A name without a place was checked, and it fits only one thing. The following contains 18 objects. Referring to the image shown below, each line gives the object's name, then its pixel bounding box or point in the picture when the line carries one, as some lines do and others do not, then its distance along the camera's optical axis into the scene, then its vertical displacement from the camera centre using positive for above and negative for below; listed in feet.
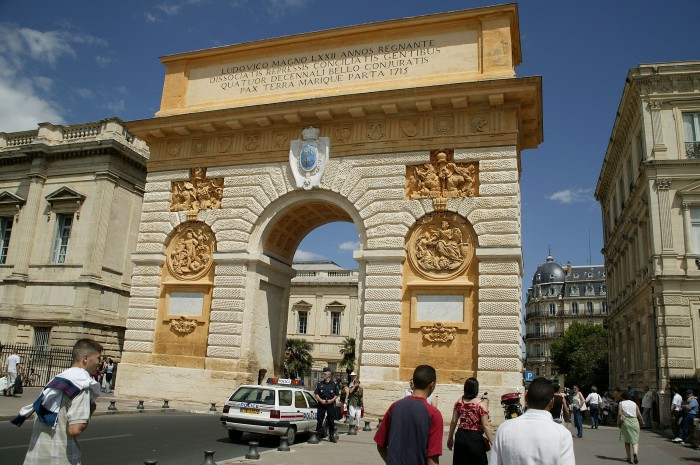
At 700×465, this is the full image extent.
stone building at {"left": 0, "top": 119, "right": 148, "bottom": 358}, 97.86 +19.86
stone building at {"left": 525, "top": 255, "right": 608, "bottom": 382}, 280.51 +32.59
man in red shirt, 15.87 -1.86
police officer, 45.21 -3.27
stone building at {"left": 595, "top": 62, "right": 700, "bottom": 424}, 77.36 +22.28
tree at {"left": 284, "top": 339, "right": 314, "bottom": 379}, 149.69 +0.53
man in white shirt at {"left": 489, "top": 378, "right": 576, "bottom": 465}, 12.88 -1.50
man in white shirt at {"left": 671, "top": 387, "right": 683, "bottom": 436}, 61.09 -3.26
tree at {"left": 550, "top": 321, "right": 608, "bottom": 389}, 187.62 +5.88
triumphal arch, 57.57 +17.65
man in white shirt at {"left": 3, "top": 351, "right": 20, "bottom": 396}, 65.46 -3.42
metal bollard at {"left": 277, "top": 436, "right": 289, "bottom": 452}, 38.34 -5.64
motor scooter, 28.95 -1.80
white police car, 41.68 -3.96
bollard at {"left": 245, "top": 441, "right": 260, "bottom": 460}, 34.09 -5.58
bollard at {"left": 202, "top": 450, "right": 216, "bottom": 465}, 28.37 -4.99
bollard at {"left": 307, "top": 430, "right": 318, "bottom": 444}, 43.08 -5.85
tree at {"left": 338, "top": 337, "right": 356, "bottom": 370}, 153.28 +2.20
